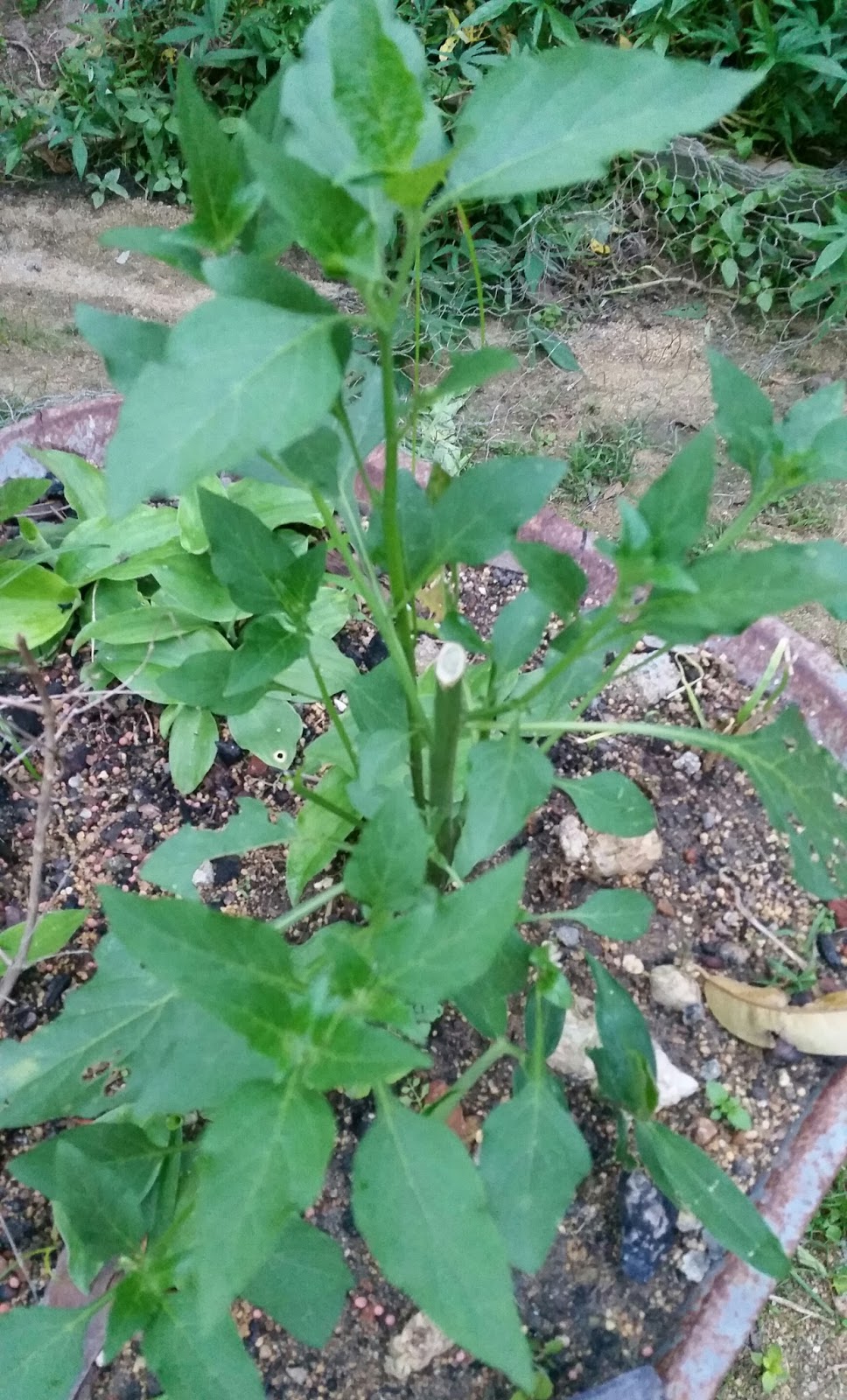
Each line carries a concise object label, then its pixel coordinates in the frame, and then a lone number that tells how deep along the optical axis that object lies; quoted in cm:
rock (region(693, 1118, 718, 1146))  108
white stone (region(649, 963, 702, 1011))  116
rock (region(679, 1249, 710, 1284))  101
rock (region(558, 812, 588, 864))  125
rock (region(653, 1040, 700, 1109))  108
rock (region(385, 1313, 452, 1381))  98
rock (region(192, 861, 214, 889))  126
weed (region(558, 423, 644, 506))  199
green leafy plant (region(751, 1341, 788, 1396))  114
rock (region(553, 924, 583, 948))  121
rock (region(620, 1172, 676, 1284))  101
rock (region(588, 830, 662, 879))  123
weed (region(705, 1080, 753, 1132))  108
